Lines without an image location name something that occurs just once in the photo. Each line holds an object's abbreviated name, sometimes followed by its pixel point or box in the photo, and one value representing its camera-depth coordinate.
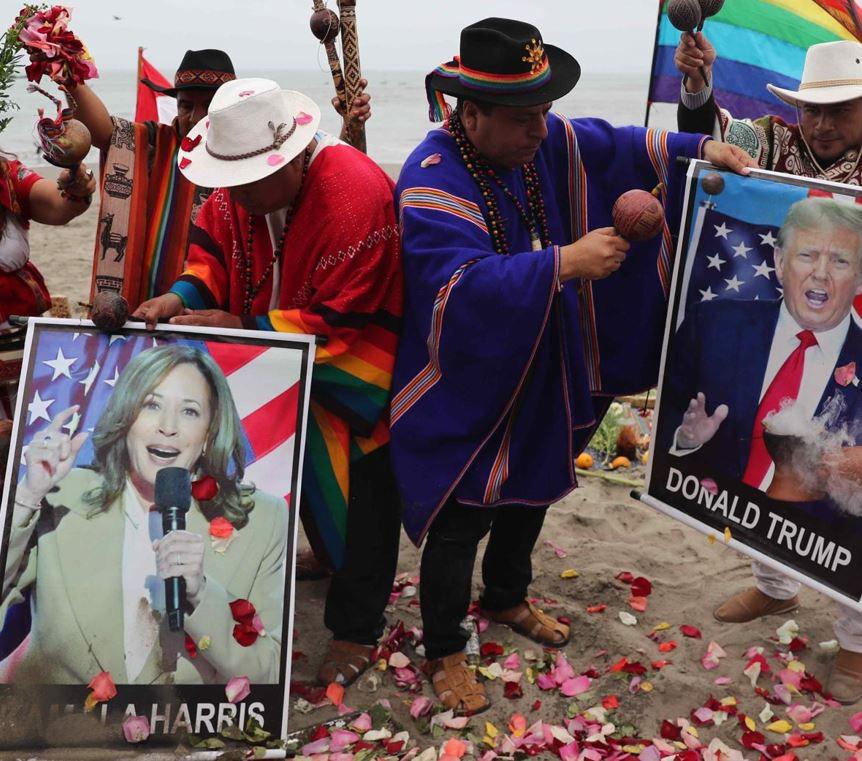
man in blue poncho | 2.88
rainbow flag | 4.70
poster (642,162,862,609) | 2.97
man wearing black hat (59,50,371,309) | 3.72
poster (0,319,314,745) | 2.91
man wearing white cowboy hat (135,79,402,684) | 2.94
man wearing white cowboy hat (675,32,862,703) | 3.37
